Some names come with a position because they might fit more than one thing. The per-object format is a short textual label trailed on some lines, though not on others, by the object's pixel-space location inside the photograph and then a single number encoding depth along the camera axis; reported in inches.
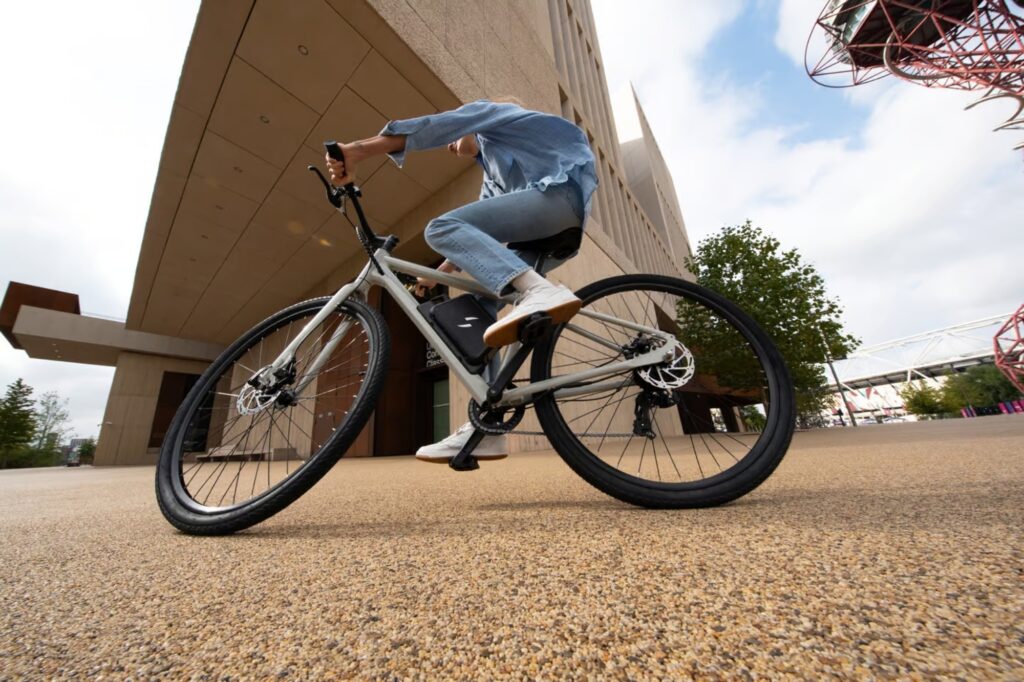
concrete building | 185.0
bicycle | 45.7
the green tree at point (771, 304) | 373.4
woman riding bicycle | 50.3
